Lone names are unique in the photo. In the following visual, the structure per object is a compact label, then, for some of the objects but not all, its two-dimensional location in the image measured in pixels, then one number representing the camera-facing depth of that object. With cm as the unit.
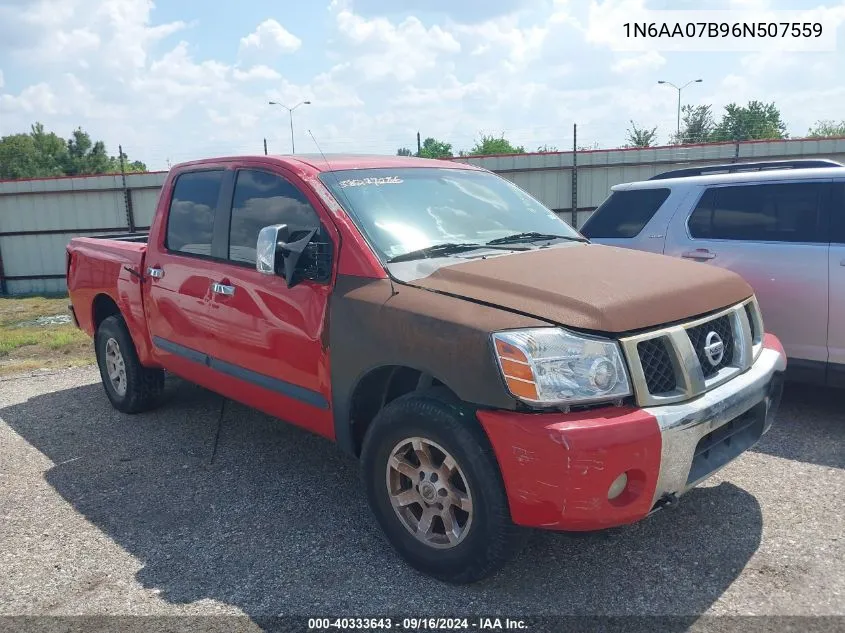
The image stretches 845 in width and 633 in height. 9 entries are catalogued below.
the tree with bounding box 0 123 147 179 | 7832
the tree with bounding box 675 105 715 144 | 3896
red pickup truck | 266
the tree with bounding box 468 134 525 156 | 5159
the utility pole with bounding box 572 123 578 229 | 1443
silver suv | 474
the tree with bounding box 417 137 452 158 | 4692
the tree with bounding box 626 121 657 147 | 3691
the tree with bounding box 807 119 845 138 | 4417
